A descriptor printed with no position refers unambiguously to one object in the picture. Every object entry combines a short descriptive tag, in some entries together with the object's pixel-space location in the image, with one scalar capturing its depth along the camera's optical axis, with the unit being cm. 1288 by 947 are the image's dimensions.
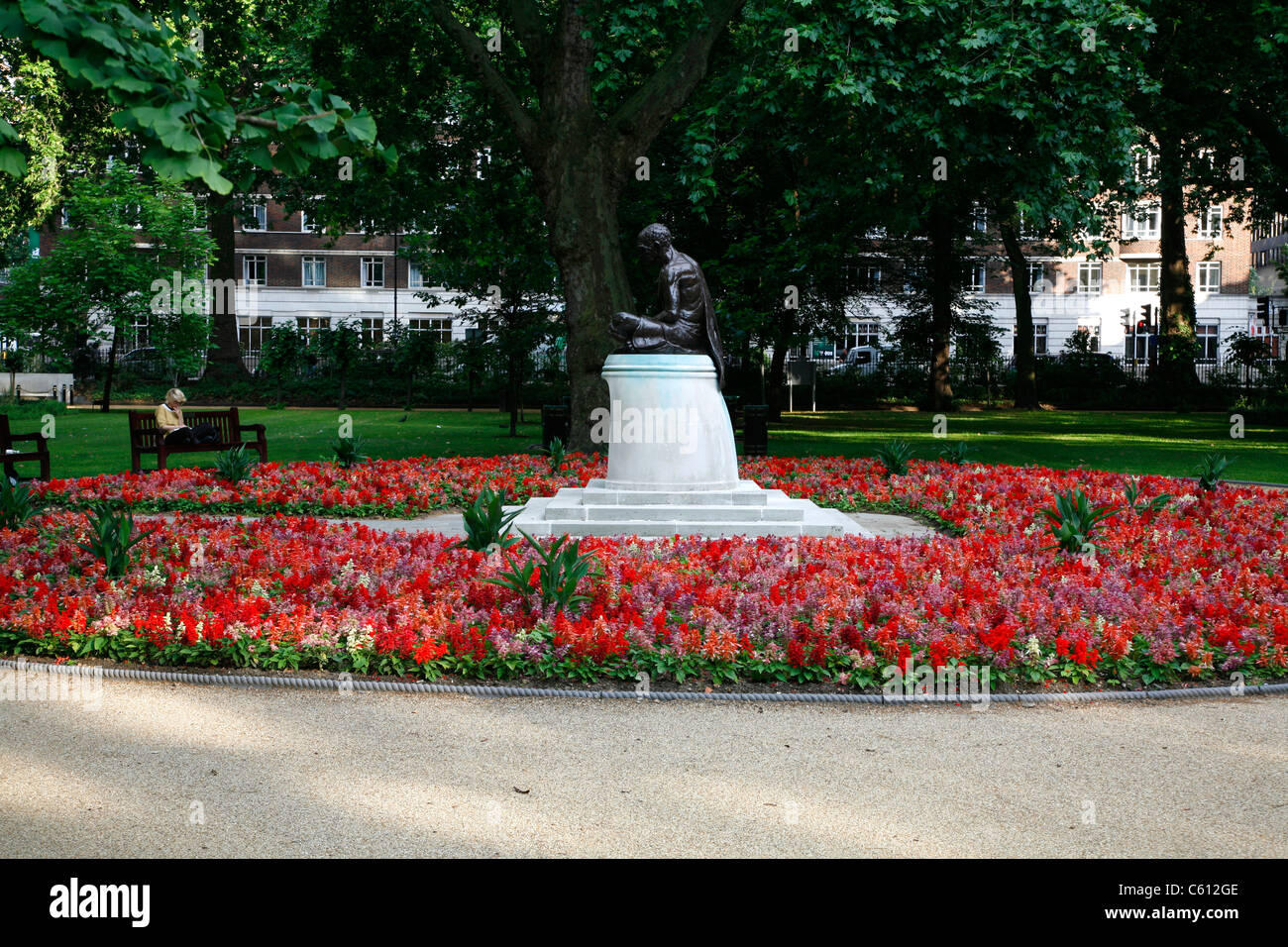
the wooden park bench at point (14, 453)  1278
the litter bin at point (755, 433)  1905
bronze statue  1114
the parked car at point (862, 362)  4400
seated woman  1532
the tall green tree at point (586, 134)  1664
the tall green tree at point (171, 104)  406
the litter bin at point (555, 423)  1973
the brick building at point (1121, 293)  6209
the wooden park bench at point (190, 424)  1513
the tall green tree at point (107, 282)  3462
